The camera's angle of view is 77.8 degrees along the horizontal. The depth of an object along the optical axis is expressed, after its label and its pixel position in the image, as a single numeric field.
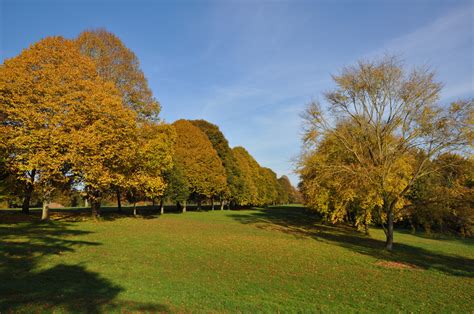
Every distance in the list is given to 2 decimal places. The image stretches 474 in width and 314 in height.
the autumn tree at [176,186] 42.09
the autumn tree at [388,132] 19.59
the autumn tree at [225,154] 61.09
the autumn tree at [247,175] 64.06
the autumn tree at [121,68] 31.23
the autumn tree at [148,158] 26.94
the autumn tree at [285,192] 122.21
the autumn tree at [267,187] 79.49
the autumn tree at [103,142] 22.18
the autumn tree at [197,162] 47.66
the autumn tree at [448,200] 18.72
